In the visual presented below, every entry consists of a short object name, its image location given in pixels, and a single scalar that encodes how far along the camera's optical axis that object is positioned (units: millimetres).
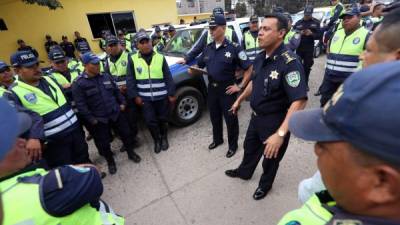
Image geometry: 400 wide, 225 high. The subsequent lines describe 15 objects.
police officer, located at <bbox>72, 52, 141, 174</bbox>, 3170
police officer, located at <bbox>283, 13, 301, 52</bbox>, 5168
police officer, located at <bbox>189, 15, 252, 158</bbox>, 3309
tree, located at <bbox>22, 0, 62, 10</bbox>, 8899
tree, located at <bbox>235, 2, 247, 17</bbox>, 35891
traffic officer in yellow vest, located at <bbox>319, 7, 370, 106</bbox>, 3555
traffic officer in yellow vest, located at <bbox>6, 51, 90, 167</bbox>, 2596
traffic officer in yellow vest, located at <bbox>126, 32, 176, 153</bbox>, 3713
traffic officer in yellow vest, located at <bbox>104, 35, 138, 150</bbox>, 4246
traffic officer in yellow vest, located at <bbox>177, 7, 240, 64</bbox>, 4301
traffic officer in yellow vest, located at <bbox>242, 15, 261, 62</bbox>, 5352
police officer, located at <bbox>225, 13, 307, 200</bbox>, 2098
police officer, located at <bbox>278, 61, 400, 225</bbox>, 557
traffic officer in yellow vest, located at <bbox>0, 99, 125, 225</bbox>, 1000
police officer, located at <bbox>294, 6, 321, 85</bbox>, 5645
